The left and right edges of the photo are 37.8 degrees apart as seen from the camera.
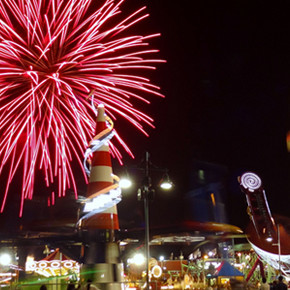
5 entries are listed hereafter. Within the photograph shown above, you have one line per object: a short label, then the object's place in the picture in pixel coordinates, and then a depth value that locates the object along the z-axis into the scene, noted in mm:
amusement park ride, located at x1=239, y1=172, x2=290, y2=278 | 31141
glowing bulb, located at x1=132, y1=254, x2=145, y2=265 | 26966
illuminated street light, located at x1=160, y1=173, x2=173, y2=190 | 15953
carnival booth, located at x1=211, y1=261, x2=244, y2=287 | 24812
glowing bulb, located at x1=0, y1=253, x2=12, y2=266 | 32219
